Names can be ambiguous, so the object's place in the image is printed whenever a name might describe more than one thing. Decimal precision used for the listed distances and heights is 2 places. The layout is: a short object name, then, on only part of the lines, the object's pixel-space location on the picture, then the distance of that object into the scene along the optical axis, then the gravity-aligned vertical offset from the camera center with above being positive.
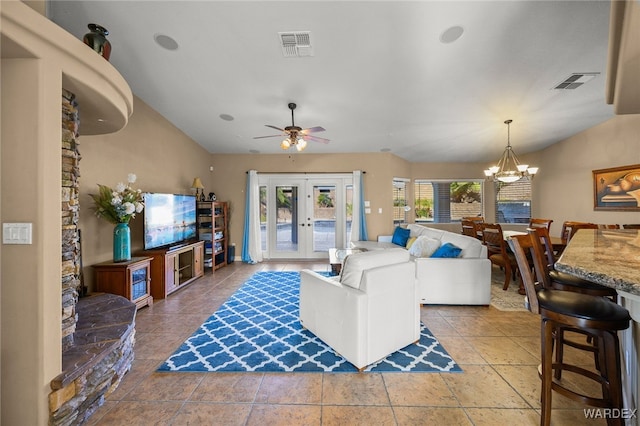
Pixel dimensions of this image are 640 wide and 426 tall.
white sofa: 3.29 -0.86
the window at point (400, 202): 6.65 +0.27
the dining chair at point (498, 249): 4.01 -0.61
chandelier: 4.50 +0.69
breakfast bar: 0.98 -0.25
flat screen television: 3.64 -0.09
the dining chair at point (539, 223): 4.66 -0.23
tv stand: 3.69 -0.86
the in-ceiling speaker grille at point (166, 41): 2.76 +1.91
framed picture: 4.27 +0.39
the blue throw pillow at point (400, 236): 5.50 -0.53
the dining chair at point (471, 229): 4.63 -0.33
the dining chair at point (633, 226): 3.42 -0.22
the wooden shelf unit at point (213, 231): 5.26 -0.38
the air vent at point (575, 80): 3.34 +1.77
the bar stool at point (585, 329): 1.26 -0.62
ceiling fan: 3.55 +1.11
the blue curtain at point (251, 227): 6.07 -0.32
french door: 6.38 -0.02
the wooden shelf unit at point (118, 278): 3.01 -0.75
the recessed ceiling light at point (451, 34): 2.61 +1.86
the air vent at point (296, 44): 2.68 +1.87
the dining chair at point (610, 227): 3.95 -0.26
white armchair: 2.05 -0.81
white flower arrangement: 3.03 +0.14
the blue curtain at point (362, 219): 6.15 -0.16
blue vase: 3.19 -0.35
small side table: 3.85 -0.76
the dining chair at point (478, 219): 5.79 -0.17
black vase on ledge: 1.74 +1.21
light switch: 1.32 -0.09
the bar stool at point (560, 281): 1.65 -0.53
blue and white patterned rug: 2.12 -1.27
